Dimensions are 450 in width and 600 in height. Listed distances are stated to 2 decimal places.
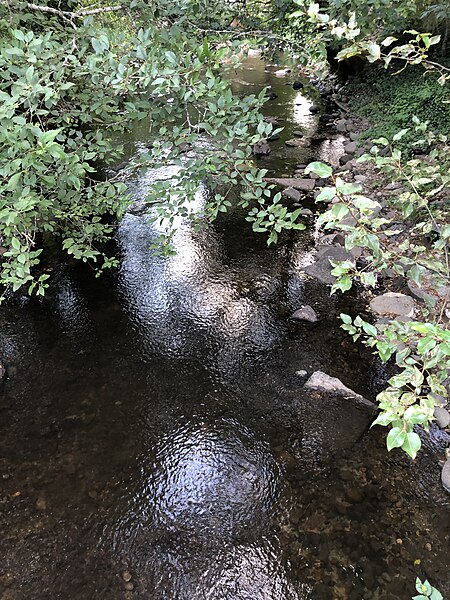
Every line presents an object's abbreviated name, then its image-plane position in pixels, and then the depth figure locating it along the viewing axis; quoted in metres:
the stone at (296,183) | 8.86
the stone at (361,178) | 8.74
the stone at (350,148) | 10.17
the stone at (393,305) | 5.32
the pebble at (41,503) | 3.60
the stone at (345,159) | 9.79
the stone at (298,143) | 11.09
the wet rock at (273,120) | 12.55
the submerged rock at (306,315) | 5.55
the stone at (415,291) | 5.47
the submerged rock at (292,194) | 8.40
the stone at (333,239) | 6.99
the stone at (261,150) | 10.49
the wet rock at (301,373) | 4.79
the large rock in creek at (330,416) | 4.06
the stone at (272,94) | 15.16
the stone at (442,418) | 4.06
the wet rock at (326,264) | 6.28
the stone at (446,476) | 3.60
